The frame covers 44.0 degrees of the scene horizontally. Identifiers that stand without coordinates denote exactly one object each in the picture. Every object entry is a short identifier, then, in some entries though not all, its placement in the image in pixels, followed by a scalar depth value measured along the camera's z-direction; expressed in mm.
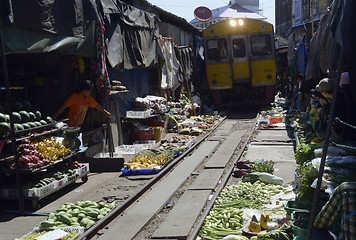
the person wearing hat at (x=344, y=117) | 7060
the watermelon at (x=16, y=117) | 7480
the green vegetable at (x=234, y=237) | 5375
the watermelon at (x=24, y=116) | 7730
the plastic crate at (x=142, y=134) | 13609
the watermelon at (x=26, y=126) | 7657
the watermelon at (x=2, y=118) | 7133
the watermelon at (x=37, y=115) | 8165
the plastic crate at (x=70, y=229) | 5984
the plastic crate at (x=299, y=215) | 5133
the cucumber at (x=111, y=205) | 7253
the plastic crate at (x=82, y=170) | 8812
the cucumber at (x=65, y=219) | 6344
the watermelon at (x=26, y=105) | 8125
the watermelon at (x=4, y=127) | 7031
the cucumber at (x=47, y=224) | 6121
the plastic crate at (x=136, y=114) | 13383
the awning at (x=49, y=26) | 6859
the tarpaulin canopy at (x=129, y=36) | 11359
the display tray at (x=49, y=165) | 7180
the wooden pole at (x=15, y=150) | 6768
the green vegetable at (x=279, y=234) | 5125
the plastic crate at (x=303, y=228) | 4371
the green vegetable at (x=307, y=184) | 5395
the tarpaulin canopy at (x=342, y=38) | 3709
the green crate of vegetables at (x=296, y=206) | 5478
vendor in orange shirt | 9609
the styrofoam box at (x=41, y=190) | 7215
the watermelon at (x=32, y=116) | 7937
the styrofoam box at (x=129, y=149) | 12117
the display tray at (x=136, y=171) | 9867
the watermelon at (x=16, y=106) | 7832
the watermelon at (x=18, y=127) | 7448
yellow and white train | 20562
